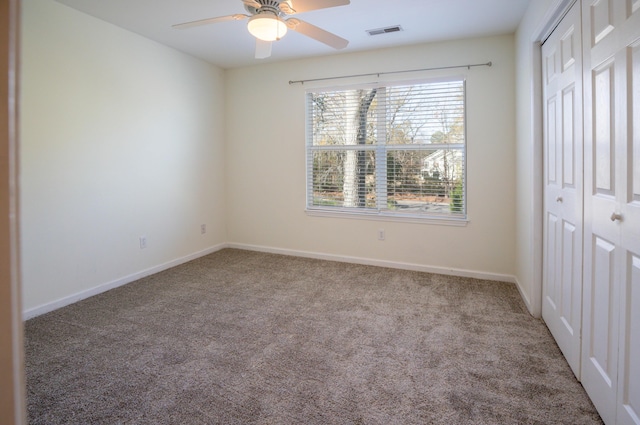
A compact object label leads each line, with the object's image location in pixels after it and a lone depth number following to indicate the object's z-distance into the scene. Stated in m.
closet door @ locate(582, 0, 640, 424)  1.45
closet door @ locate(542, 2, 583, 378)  2.06
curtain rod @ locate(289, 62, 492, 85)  3.81
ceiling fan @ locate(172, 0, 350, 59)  2.24
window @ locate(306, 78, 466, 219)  4.00
